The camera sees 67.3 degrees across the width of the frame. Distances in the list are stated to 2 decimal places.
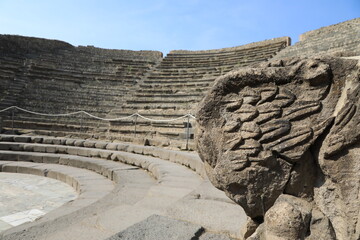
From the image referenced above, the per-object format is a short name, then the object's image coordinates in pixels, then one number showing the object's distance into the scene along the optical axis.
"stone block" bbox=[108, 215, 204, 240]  2.03
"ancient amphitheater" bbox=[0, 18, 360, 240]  2.22
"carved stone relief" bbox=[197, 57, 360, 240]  1.57
